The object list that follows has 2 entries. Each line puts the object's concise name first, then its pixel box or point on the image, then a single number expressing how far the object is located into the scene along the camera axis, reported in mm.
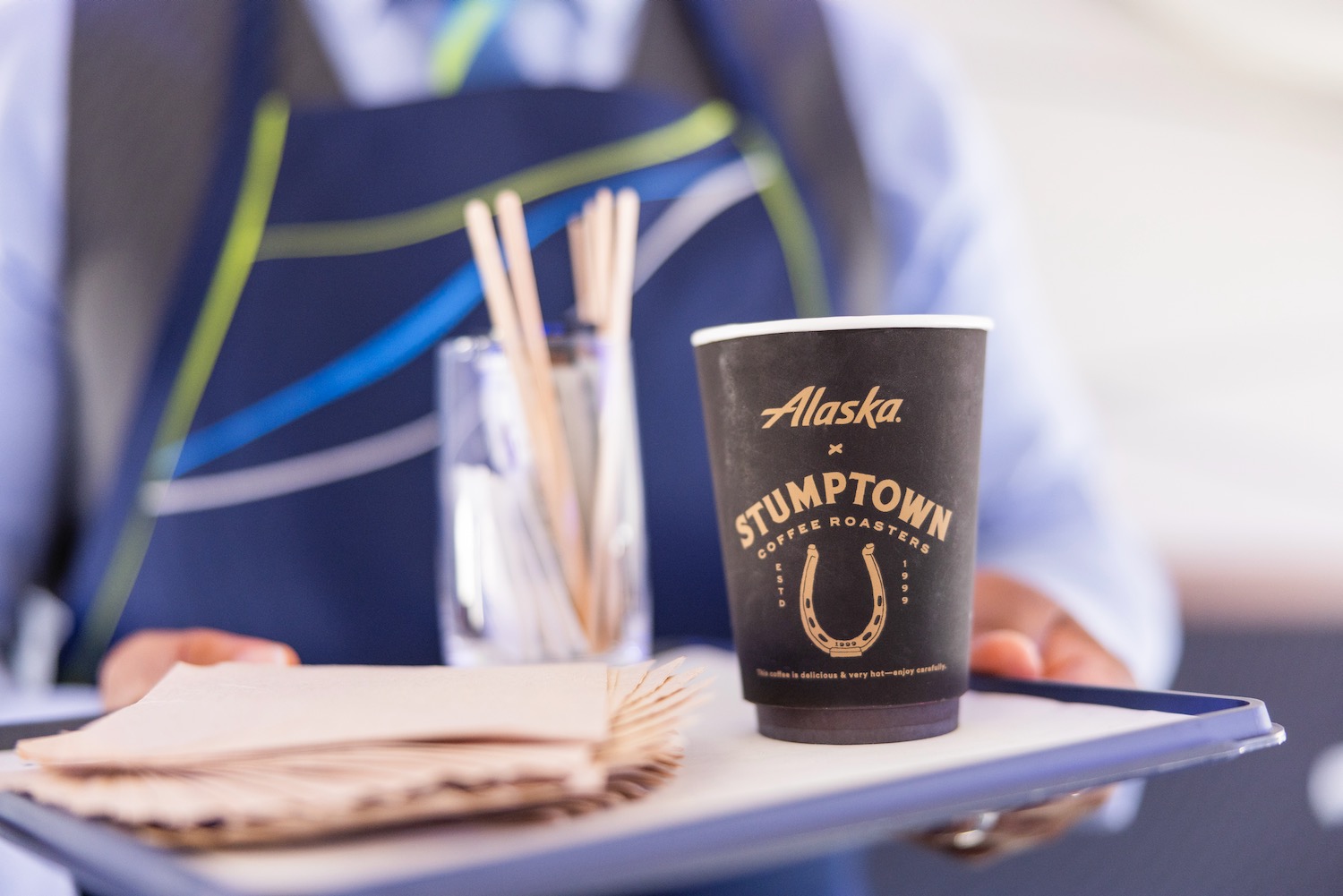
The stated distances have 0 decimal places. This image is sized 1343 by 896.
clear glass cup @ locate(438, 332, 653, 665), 492
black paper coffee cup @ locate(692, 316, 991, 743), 346
